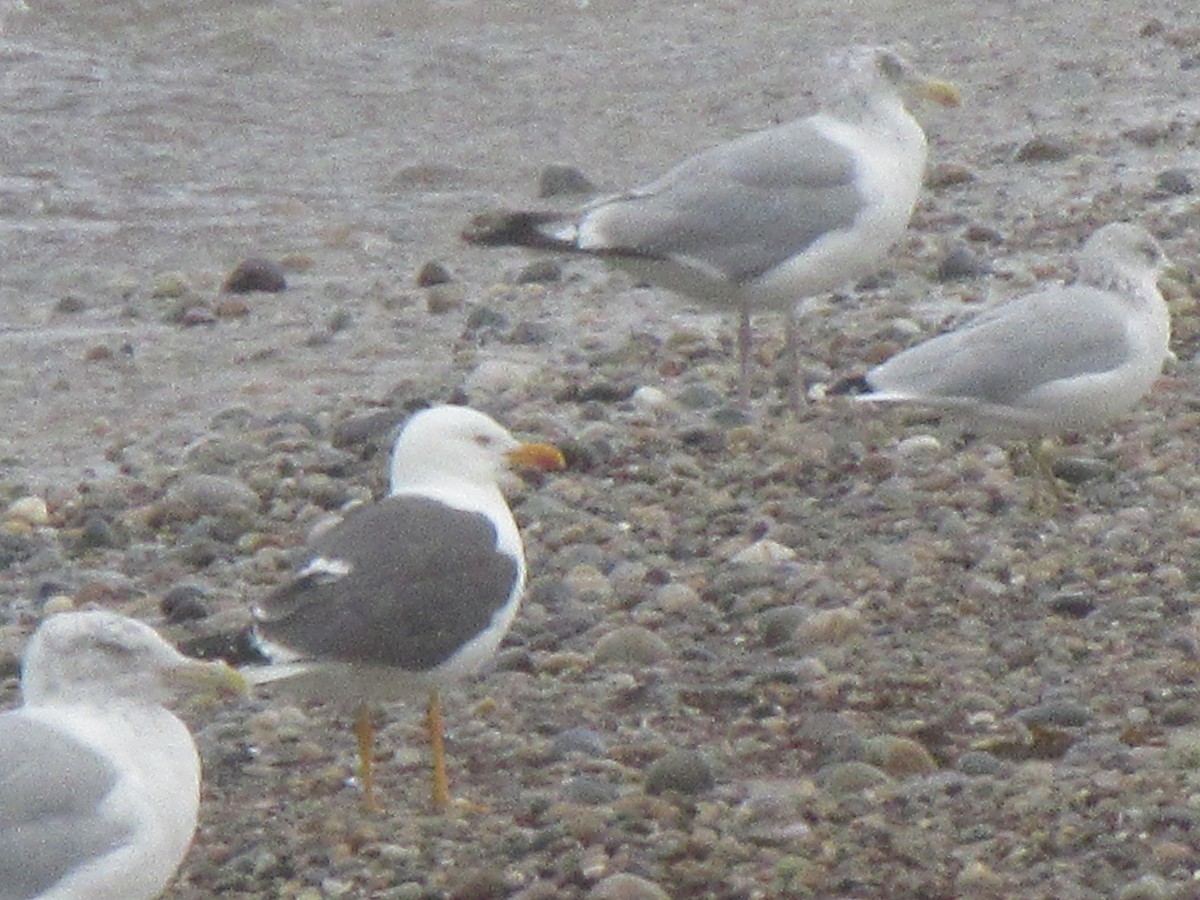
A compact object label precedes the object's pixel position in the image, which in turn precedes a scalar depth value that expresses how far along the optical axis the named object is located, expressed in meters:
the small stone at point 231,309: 21.48
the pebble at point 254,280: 22.20
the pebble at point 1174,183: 22.14
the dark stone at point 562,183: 25.66
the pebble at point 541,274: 21.61
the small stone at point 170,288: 22.44
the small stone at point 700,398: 17.27
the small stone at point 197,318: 21.34
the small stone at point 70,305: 22.34
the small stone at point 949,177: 24.00
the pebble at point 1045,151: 24.37
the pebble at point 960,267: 20.37
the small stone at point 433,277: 21.94
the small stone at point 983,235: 21.45
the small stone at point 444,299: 21.05
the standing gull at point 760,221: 17.22
